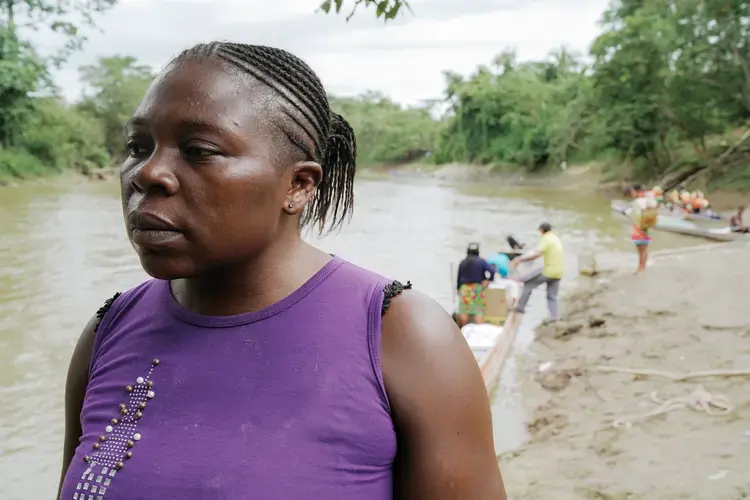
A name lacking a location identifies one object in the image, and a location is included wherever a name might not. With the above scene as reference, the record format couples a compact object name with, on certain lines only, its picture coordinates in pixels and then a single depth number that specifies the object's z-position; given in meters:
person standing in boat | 8.23
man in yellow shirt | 9.34
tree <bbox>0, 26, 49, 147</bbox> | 32.03
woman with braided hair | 1.08
